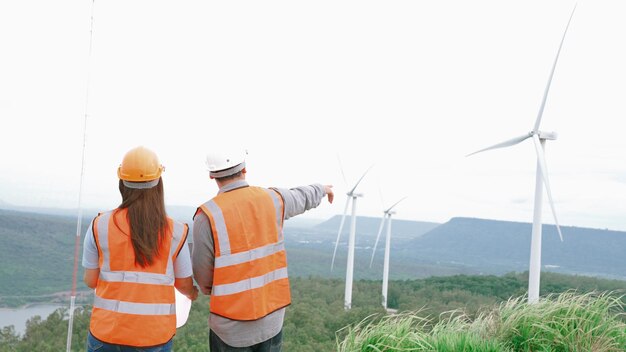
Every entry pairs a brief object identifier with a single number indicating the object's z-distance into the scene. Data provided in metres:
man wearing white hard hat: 4.03
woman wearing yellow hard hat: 3.71
